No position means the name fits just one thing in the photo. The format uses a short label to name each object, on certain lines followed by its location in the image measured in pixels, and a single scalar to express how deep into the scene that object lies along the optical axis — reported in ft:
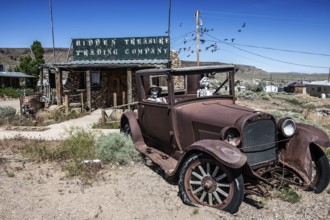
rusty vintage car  13.24
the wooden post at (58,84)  52.47
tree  119.39
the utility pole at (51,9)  74.54
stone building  52.02
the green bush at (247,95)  111.34
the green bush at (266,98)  113.50
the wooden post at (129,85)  49.13
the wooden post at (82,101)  51.56
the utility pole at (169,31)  52.11
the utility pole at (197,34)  60.49
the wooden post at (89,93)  52.13
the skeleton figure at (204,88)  18.58
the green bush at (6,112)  44.71
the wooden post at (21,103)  44.88
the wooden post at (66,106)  47.31
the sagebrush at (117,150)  20.63
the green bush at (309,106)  91.88
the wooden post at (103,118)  37.85
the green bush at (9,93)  102.89
